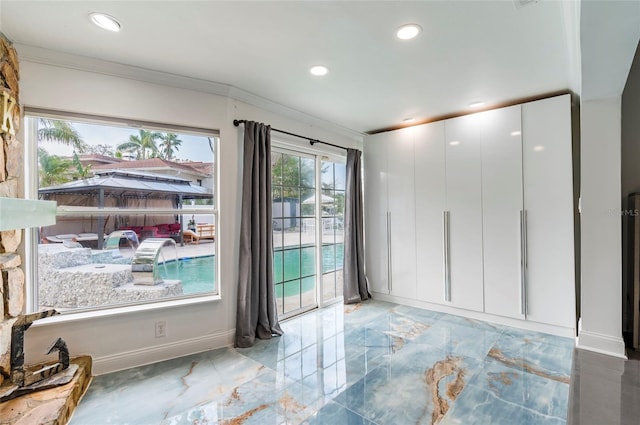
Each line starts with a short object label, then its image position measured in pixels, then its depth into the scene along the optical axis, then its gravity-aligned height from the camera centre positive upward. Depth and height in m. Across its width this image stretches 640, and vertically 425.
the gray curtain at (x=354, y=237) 4.15 -0.33
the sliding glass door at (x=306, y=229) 3.52 -0.20
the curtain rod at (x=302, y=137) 2.94 +0.92
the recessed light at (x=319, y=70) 2.42 +1.17
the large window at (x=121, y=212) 2.27 +0.03
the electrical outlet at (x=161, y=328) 2.55 -0.96
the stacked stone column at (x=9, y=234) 1.86 -0.11
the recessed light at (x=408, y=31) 1.89 +1.17
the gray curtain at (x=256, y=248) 2.89 -0.33
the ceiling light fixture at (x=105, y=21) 1.78 +1.18
